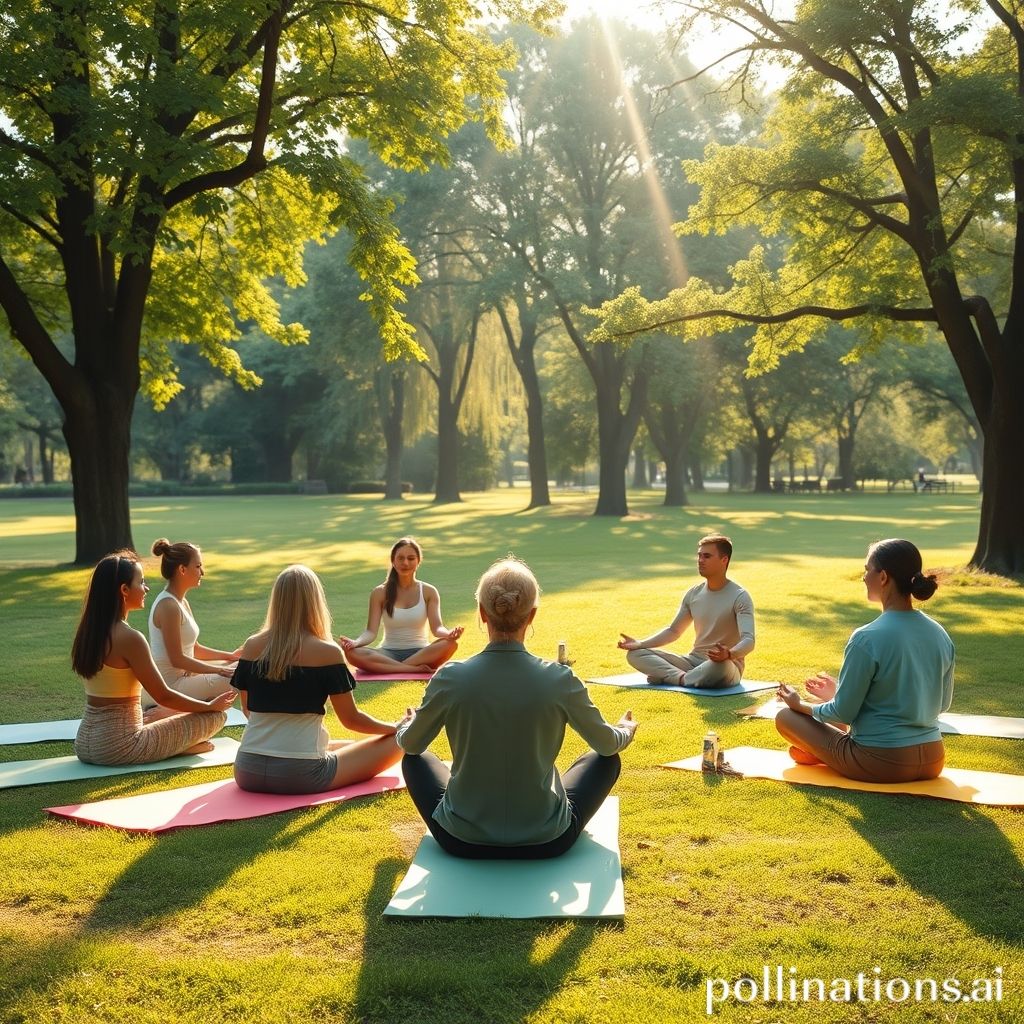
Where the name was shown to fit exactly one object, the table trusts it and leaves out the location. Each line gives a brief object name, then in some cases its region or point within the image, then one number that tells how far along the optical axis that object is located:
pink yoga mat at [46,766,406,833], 5.71
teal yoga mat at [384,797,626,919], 4.45
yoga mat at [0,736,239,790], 6.57
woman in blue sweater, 5.86
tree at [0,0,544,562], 15.17
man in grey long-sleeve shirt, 9.06
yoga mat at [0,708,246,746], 7.64
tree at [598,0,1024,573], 16.33
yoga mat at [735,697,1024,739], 7.62
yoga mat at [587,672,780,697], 9.05
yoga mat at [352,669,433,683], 9.93
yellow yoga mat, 6.00
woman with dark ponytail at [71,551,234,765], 6.43
